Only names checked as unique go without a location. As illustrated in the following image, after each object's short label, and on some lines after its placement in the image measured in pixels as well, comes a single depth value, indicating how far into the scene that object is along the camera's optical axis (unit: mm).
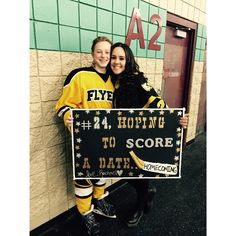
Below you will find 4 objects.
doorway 2670
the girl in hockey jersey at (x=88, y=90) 1421
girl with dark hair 1455
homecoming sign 1327
